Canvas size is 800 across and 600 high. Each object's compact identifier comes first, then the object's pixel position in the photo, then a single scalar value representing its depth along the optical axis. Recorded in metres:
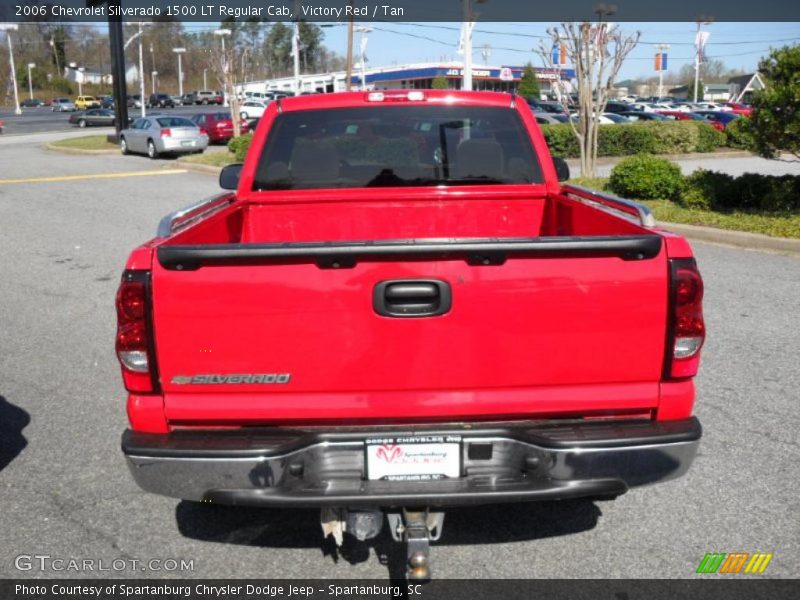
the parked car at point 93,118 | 55.48
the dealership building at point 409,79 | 79.19
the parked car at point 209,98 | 90.81
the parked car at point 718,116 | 37.50
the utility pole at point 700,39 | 53.64
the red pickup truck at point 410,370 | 2.89
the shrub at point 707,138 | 26.69
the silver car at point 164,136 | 26.41
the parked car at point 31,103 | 98.94
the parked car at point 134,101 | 82.10
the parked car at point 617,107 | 44.58
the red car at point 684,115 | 39.50
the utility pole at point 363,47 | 43.94
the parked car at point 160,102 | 83.81
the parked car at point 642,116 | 38.12
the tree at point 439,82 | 66.12
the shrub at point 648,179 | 13.65
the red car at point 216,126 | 32.28
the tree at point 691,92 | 96.14
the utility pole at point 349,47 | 36.47
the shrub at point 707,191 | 12.86
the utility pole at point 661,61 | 78.38
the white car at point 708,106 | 55.53
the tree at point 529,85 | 65.88
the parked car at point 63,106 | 82.50
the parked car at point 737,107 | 47.92
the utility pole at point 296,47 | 35.82
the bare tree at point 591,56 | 16.70
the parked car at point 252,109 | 46.41
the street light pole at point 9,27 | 46.06
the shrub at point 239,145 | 22.20
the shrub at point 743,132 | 11.98
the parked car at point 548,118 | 32.28
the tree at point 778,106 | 11.19
